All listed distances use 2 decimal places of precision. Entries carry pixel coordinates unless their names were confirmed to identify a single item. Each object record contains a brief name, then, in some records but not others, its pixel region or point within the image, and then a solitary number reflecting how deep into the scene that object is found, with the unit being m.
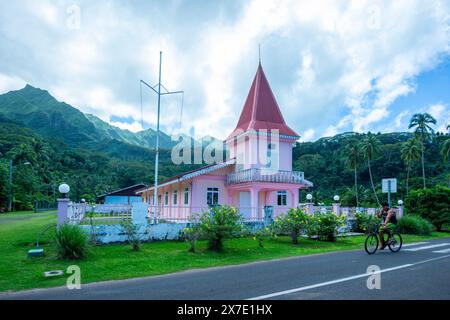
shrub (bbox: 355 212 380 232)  18.58
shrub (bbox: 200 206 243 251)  11.78
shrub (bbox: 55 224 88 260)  9.77
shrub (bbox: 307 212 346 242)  14.79
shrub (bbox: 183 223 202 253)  11.53
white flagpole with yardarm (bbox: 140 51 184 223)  16.91
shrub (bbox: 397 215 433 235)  19.52
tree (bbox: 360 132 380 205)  51.16
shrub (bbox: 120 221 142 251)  11.87
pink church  22.61
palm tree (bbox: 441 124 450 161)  46.19
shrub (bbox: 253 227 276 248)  13.20
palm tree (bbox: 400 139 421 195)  48.31
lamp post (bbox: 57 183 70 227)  11.77
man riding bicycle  11.05
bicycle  10.80
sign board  19.67
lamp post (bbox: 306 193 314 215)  18.25
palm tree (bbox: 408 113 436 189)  50.00
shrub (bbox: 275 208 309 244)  14.31
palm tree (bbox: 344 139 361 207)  53.31
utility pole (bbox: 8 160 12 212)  46.03
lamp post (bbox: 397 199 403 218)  22.75
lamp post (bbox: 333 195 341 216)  19.86
